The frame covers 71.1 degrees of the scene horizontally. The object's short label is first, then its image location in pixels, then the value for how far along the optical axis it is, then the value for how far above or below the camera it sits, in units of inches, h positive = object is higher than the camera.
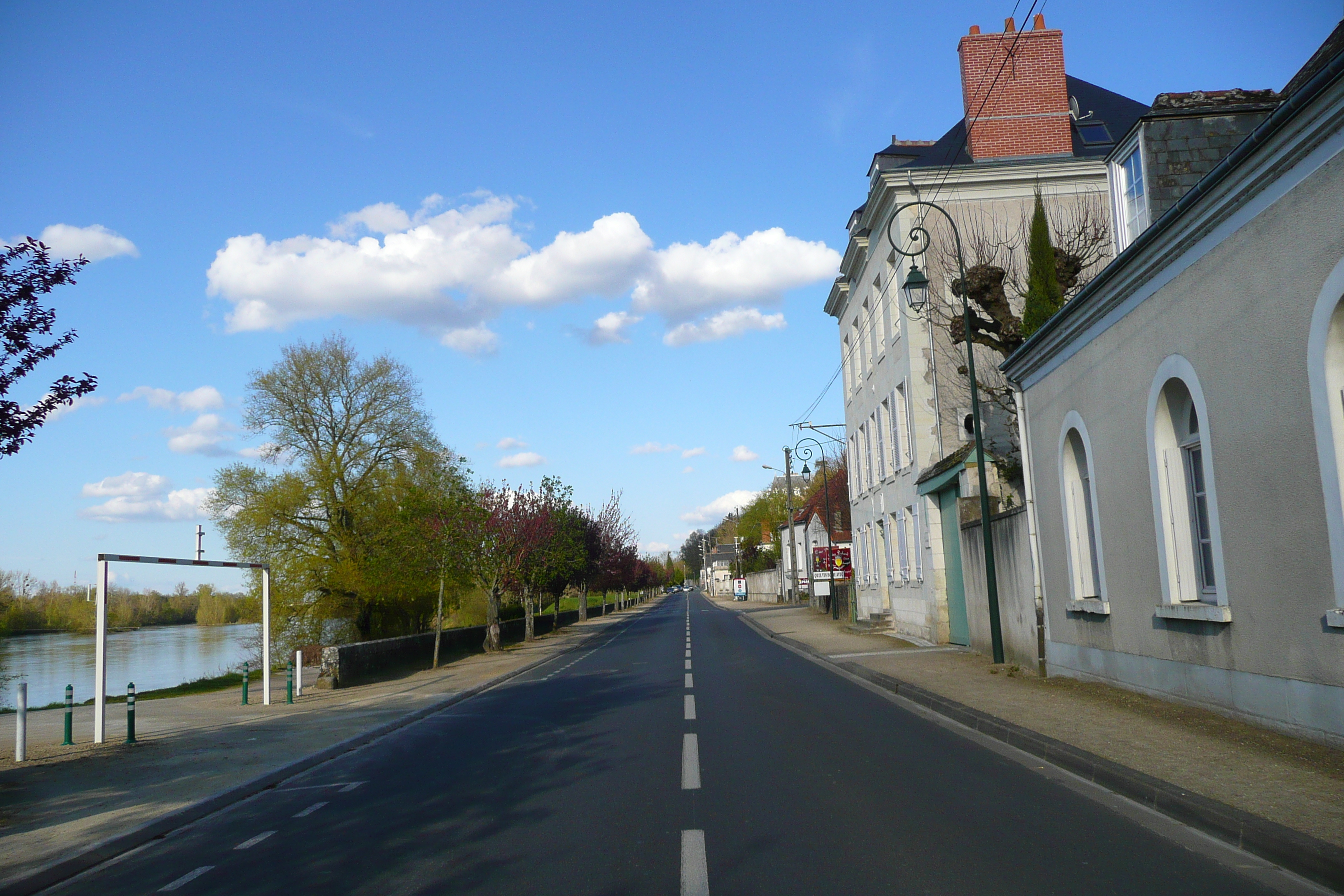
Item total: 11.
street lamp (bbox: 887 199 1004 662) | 614.9 +37.1
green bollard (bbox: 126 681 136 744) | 477.1 -65.7
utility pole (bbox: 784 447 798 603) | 2108.8 -2.1
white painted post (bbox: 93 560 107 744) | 484.1 -40.9
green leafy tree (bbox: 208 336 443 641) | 1317.7 +115.2
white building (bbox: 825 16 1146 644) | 917.8 +330.4
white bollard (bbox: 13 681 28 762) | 419.5 -59.3
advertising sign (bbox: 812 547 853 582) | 1620.3 -19.7
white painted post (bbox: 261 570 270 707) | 667.4 -43.7
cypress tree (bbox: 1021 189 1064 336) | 618.2 +174.1
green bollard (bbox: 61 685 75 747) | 468.4 -64.9
